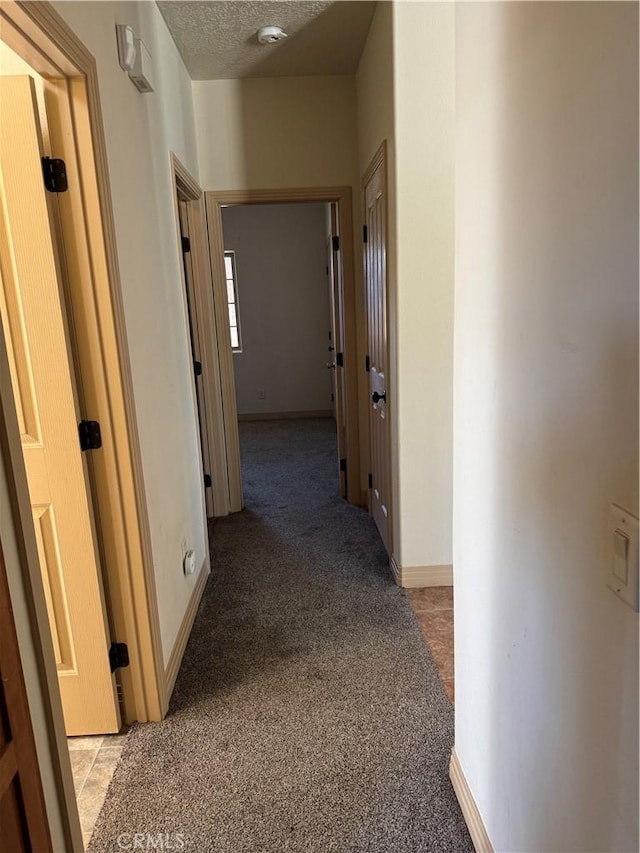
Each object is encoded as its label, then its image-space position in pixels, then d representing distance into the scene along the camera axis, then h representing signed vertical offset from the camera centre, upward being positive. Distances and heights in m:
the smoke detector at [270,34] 2.73 +1.39
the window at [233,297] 6.82 +0.30
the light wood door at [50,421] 1.52 -0.27
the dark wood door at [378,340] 2.85 -0.15
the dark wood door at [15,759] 0.96 -0.74
